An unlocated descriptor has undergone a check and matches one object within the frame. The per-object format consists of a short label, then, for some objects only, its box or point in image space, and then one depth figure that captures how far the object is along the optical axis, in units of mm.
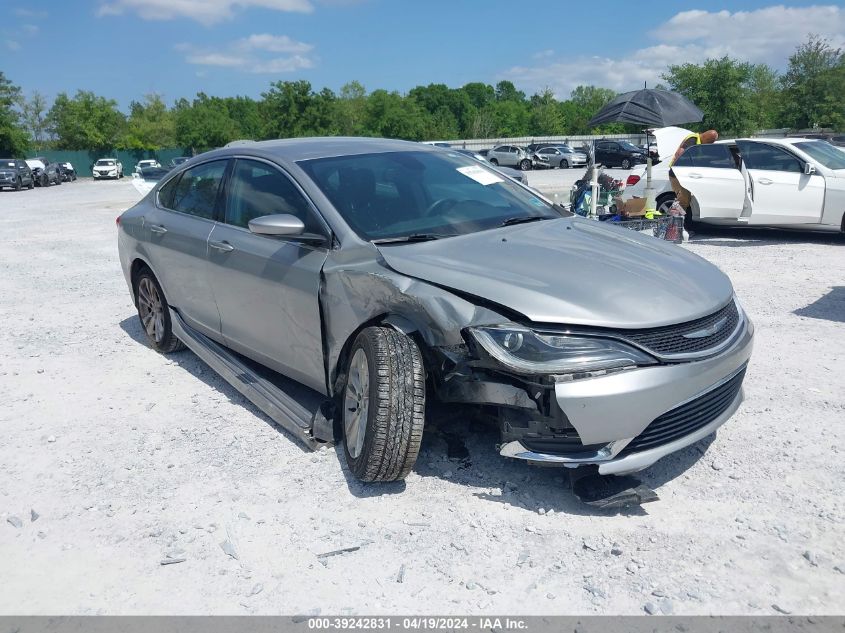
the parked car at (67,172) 51706
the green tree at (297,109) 55656
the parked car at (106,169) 51906
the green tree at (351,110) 66312
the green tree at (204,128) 69312
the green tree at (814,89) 43719
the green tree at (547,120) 81812
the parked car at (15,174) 37094
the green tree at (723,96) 43594
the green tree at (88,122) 67125
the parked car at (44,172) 42969
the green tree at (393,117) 63812
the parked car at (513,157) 42344
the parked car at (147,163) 51700
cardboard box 11047
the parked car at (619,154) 37594
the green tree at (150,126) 72169
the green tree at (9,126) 57125
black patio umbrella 12727
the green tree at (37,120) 84312
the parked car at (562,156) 42469
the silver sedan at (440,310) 3025
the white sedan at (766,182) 10109
